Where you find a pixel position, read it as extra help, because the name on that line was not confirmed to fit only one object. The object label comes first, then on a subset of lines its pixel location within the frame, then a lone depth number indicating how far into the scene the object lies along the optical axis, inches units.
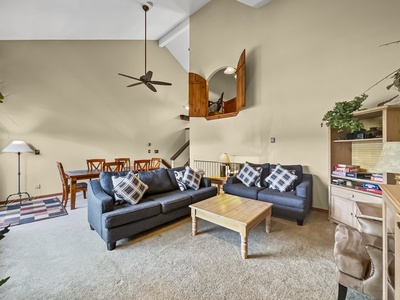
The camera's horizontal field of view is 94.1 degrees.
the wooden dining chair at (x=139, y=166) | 209.2
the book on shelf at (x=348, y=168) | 118.3
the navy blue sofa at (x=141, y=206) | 95.0
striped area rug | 131.7
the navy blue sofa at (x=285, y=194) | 120.1
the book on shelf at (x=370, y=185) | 106.1
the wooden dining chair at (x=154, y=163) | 234.8
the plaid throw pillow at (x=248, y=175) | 155.9
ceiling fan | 163.4
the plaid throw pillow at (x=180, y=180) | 144.5
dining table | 149.3
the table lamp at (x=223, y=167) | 182.9
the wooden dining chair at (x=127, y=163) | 210.7
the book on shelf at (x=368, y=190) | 103.9
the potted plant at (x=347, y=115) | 107.8
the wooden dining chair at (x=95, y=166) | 193.2
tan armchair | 51.1
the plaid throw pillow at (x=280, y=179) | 136.9
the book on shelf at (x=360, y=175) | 114.1
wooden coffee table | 88.0
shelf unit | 96.5
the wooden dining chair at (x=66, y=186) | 156.9
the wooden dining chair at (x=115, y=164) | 179.4
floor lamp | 156.1
